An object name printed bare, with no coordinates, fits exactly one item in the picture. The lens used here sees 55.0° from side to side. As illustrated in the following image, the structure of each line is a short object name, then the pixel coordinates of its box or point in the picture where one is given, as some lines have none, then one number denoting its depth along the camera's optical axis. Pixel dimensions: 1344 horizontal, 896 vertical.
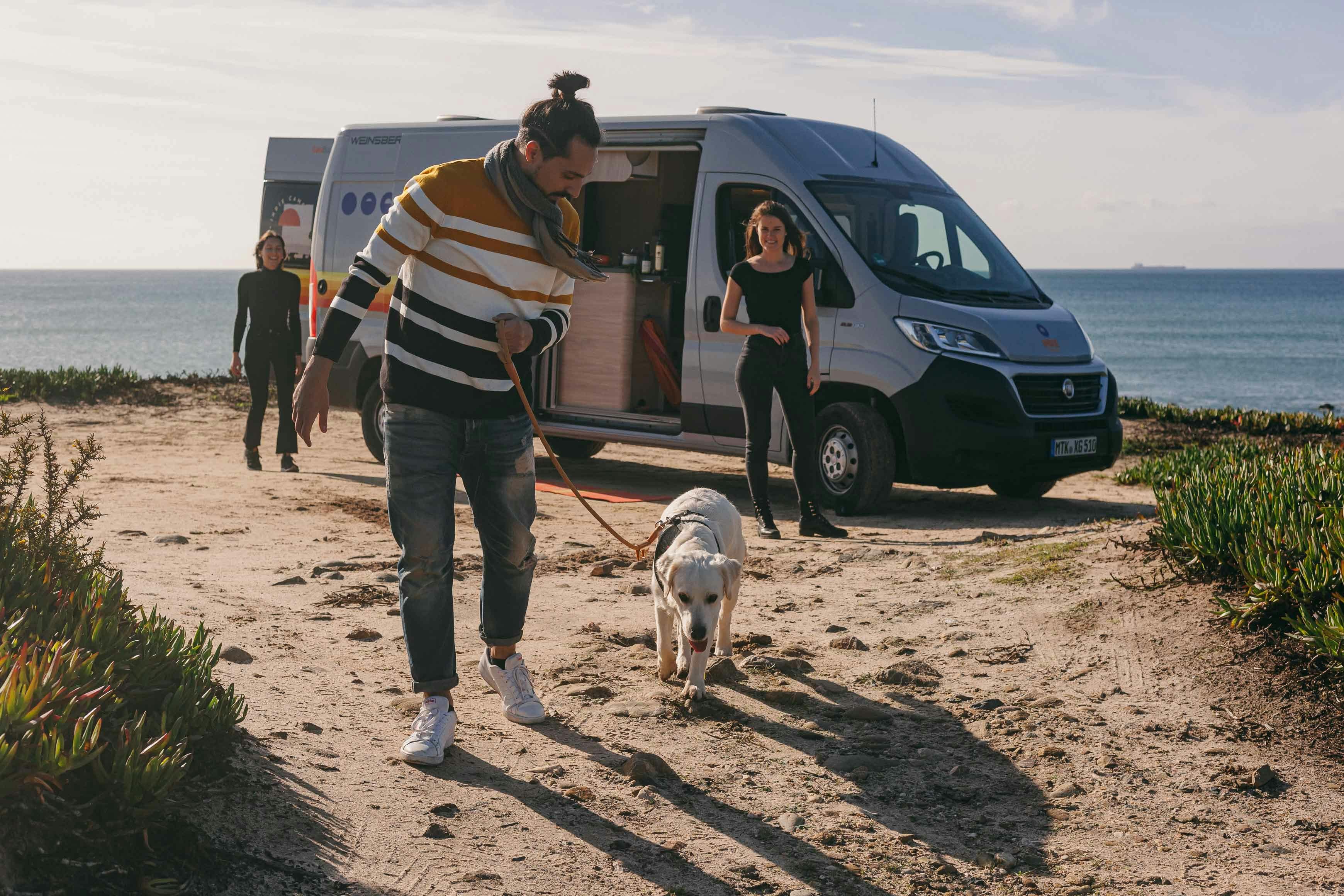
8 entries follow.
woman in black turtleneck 11.20
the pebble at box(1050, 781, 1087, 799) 4.30
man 4.18
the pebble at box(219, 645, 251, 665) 5.16
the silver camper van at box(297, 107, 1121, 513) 9.02
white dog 4.75
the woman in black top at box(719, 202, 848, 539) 8.20
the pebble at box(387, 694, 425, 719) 4.80
